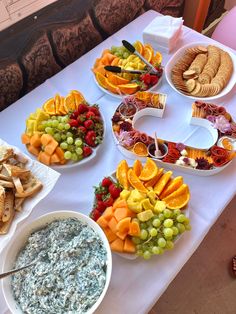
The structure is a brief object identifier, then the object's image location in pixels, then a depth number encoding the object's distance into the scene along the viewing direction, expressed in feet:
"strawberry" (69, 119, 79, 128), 3.48
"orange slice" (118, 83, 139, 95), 3.86
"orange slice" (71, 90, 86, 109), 3.74
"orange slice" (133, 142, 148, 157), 3.43
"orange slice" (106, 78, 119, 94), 3.89
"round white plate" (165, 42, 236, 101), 3.91
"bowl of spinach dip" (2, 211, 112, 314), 2.44
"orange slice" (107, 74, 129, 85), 3.91
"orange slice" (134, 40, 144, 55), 4.21
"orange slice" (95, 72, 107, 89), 3.98
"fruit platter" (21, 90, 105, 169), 3.37
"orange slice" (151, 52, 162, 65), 4.13
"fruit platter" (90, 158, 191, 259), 2.78
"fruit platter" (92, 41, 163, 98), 3.92
